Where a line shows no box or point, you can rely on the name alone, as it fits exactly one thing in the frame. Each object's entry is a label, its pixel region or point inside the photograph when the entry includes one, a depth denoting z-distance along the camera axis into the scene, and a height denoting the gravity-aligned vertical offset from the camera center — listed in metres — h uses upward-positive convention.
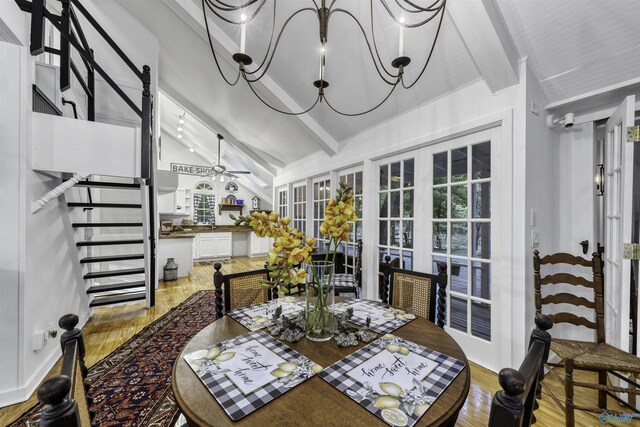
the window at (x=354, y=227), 3.42 -0.16
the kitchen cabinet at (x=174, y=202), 6.11 +0.27
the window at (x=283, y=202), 5.45 +0.26
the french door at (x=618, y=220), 1.60 -0.02
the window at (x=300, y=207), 4.71 +0.14
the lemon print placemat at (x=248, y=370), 0.76 -0.53
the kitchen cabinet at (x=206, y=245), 6.90 -0.84
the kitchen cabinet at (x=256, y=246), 7.52 -0.93
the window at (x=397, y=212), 2.69 +0.03
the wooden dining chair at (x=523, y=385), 0.51 -0.37
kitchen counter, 6.63 -0.41
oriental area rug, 1.54 -1.19
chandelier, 1.22 +1.46
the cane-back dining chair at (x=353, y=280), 2.59 -0.70
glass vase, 1.13 -0.40
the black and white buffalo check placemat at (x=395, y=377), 0.74 -0.53
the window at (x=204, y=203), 7.66 +0.31
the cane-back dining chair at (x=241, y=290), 1.53 -0.49
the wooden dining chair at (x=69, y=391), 0.44 -0.35
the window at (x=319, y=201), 4.14 +0.23
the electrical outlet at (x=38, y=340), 1.78 -0.88
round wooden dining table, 0.69 -0.54
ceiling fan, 5.75 +0.98
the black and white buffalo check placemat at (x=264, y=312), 1.28 -0.53
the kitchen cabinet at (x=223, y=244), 7.16 -0.84
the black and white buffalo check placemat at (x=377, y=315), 1.26 -0.53
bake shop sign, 7.29 +1.26
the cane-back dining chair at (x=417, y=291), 1.52 -0.48
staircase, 2.69 -0.35
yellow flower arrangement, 1.02 -0.08
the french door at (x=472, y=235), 1.98 -0.16
